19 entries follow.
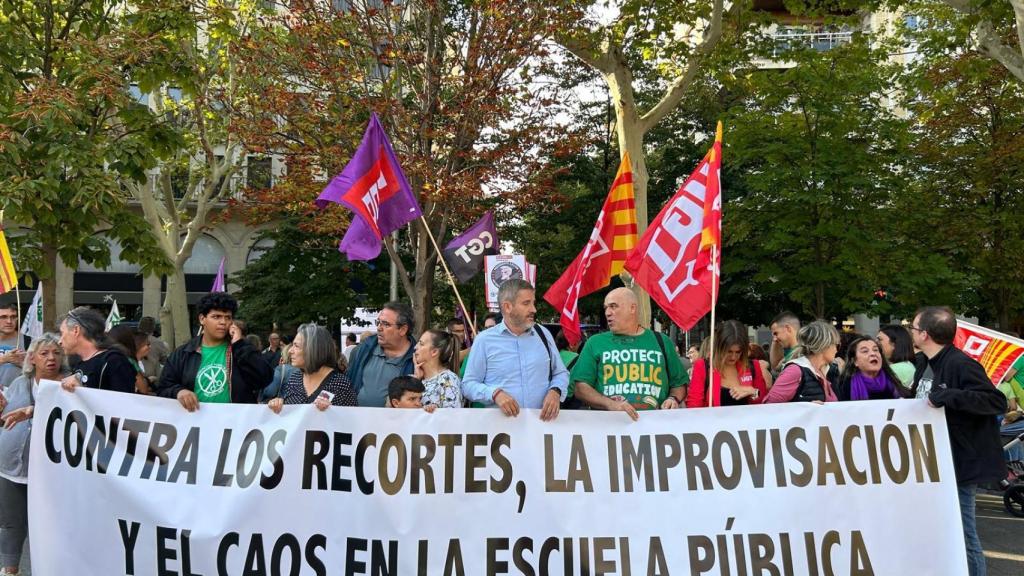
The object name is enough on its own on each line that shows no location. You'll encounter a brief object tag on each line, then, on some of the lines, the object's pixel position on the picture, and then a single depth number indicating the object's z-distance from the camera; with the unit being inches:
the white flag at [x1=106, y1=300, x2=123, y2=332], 657.6
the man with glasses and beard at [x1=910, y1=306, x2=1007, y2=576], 208.1
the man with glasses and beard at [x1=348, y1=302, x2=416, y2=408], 247.6
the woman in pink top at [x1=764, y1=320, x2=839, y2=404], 252.5
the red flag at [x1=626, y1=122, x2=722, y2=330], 248.4
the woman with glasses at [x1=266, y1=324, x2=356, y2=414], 219.3
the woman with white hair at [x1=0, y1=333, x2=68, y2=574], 228.7
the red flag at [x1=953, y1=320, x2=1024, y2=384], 311.7
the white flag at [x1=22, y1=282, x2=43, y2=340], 419.5
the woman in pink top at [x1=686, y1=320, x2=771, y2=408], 261.6
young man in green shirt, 233.6
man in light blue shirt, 220.2
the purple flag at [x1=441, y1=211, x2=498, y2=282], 494.6
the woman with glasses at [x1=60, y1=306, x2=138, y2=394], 224.2
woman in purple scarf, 275.3
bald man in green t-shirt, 232.5
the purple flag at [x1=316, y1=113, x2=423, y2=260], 314.7
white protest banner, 196.5
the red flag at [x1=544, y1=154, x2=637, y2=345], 306.5
